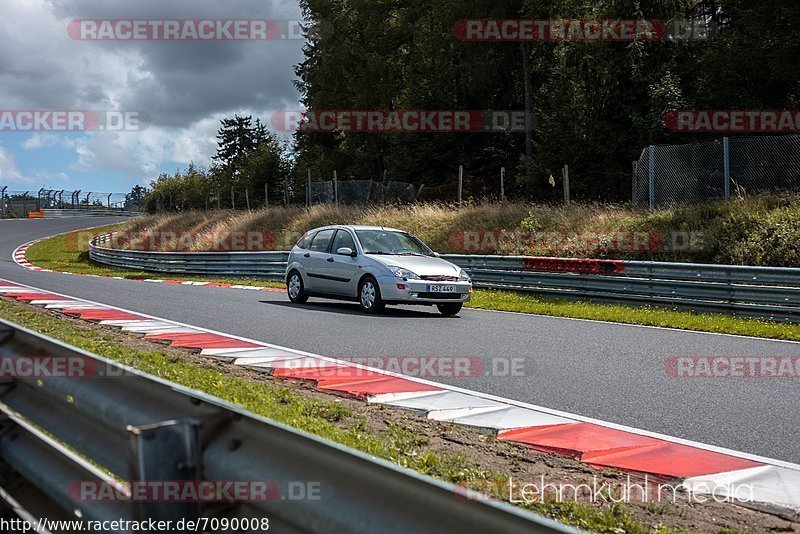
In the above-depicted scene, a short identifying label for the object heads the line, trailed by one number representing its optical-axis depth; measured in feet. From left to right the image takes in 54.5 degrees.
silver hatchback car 42.88
